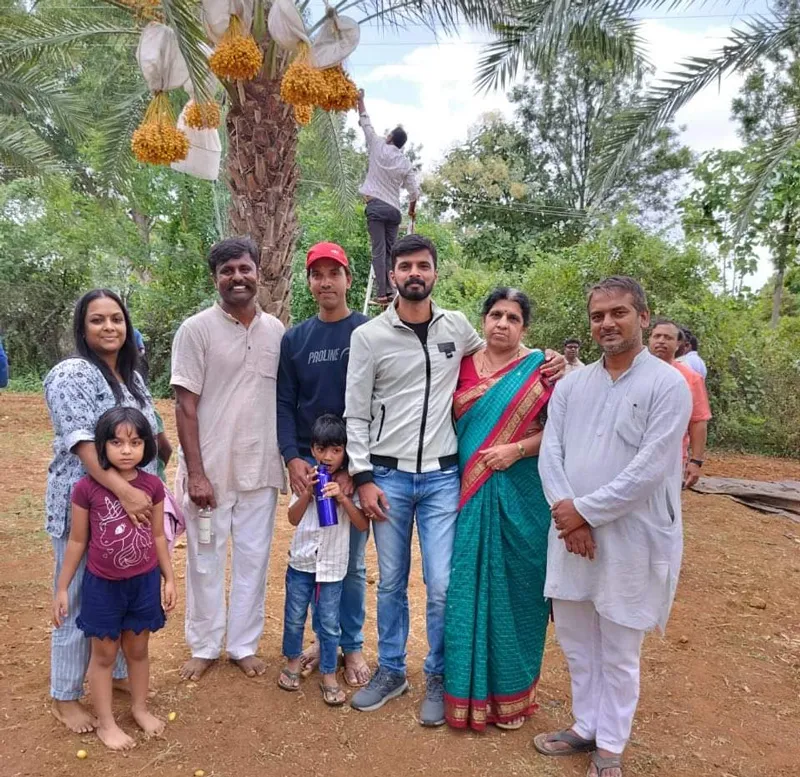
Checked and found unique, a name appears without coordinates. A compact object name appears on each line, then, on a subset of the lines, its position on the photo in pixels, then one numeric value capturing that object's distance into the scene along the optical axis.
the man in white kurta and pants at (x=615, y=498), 2.56
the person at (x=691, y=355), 6.16
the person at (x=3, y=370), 4.01
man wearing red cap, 3.22
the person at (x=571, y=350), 6.90
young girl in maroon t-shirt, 2.69
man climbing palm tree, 6.55
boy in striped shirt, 3.13
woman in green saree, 2.96
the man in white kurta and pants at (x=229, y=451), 3.24
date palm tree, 5.42
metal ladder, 7.70
